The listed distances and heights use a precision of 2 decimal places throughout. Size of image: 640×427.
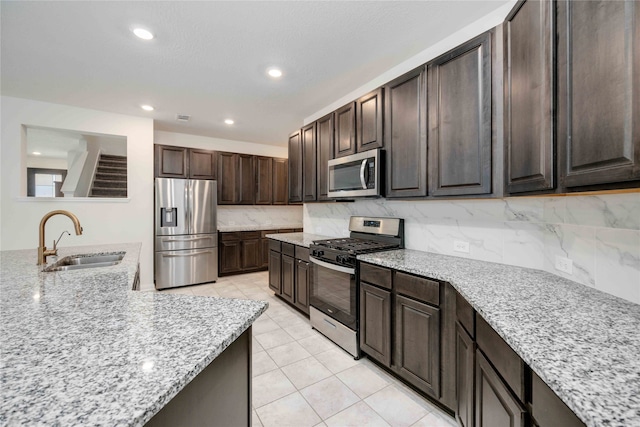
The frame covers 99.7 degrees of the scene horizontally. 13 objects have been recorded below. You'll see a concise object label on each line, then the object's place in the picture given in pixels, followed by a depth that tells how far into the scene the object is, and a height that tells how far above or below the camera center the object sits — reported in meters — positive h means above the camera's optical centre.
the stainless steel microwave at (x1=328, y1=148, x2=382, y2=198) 2.42 +0.37
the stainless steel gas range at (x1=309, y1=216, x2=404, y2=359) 2.30 -0.57
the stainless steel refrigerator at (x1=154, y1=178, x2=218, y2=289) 4.19 -0.32
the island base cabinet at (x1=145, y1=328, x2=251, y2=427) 0.74 -0.59
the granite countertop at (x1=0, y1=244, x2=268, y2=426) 0.54 -0.38
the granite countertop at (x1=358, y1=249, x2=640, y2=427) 0.61 -0.40
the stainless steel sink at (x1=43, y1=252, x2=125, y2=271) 2.08 -0.39
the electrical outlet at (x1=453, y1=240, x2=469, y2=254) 2.12 -0.27
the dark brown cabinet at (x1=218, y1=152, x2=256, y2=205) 5.09 +0.66
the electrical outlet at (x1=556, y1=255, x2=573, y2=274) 1.49 -0.30
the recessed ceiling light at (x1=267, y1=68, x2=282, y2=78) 2.69 +1.42
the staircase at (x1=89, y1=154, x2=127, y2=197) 5.02 +0.71
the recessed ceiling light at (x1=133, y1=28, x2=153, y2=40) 2.08 +1.41
